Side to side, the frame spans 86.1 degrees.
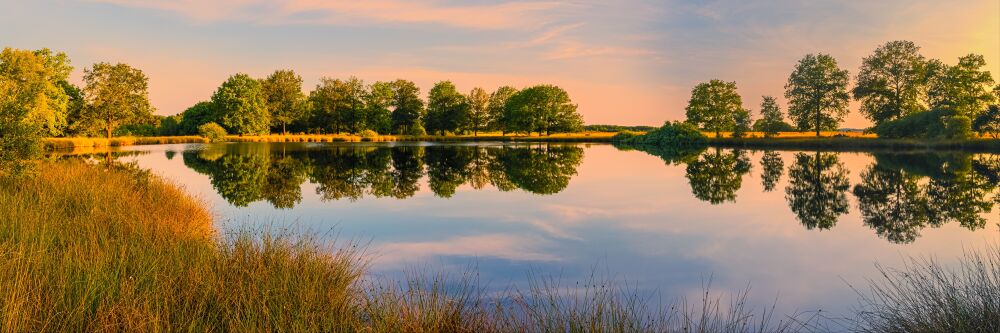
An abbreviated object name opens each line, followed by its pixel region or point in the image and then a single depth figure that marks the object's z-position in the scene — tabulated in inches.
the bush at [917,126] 2017.7
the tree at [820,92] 2691.9
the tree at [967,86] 2342.5
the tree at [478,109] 4682.6
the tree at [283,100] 4192.9
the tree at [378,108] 4495.6
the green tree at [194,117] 4072.3
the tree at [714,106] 3339.1
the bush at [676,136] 2970.0
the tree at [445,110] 4574.1
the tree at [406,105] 4591.5
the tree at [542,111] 4261.8
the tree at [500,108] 4544.5
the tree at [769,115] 3027.8
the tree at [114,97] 2928.2
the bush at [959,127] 1921.8
